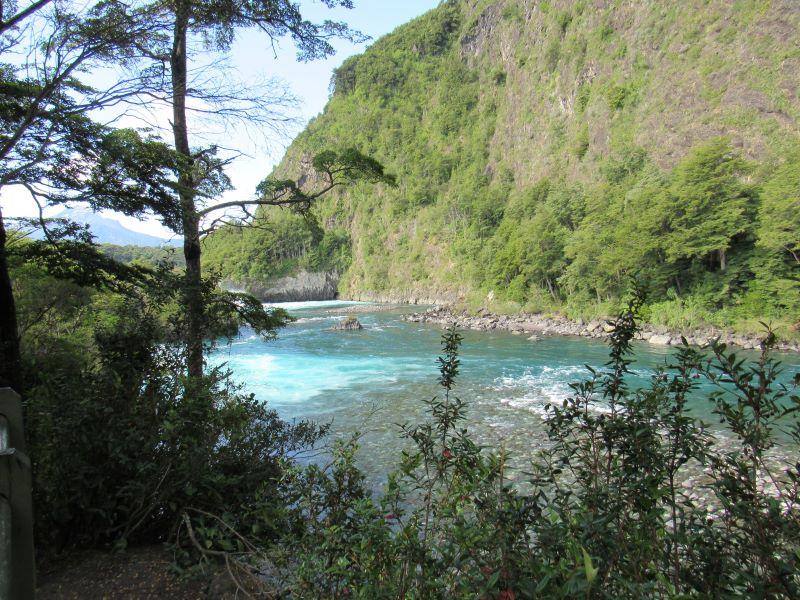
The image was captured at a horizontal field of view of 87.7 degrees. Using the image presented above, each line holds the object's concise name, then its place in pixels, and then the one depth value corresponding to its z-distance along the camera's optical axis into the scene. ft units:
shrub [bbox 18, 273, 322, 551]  9.77
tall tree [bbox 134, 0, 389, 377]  14.75
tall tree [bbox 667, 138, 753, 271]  67.72
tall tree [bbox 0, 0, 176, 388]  11.68
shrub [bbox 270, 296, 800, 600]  4.66
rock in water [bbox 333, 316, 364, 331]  90.34
